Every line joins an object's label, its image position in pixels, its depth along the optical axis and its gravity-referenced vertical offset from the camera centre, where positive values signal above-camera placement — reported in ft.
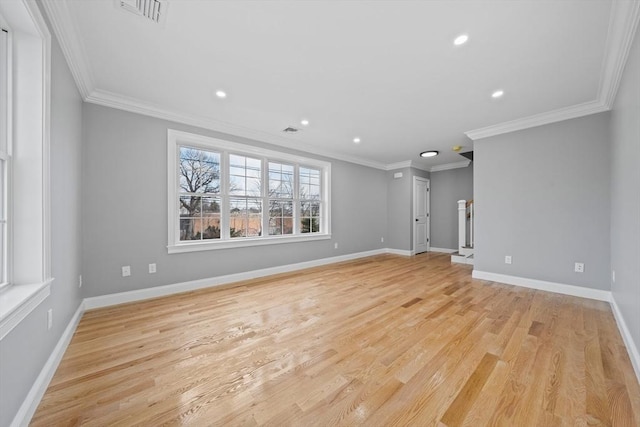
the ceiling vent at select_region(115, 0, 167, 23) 5.44 +4.69
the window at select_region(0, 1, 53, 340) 4.61 +1.24
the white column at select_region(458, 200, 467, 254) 18.70 -0.79
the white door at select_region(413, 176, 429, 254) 21.70 -0.19
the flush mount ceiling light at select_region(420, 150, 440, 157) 17.65 +4.33
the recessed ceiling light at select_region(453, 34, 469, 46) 6.35 +4.57
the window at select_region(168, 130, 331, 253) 11.46 +0.99
